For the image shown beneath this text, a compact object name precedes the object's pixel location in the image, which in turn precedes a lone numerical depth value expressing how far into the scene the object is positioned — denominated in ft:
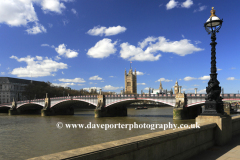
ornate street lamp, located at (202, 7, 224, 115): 24.87
